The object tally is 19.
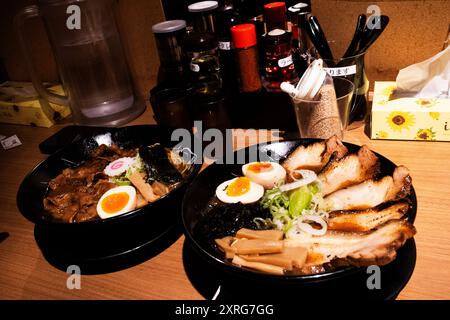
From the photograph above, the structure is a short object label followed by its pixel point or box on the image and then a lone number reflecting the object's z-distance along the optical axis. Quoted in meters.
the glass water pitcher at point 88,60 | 0.76
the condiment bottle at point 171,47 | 0.74
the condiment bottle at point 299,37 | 0.67
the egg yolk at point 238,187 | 0.53
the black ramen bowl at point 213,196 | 0.39
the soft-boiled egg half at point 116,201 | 0.55
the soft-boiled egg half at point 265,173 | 0.54
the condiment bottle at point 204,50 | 0.67
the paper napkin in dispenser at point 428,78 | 0.60
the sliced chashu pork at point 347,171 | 0.51
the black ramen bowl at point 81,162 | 0.49
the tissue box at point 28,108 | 0.89
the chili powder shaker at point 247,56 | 0.64
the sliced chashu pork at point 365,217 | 0.43
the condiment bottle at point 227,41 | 0.68
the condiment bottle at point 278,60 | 0.63
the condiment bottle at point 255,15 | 0.71
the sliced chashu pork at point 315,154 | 0.54
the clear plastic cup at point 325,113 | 0.58
